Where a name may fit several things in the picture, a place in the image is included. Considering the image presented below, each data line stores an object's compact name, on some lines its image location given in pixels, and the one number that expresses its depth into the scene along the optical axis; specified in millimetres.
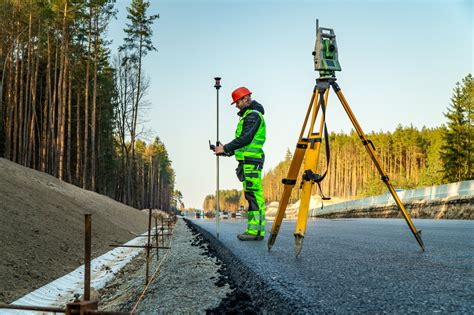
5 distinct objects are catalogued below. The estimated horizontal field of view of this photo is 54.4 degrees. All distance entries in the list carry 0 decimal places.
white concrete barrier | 19000
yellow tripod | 4075
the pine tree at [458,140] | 47656
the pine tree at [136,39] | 40250
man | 6012
